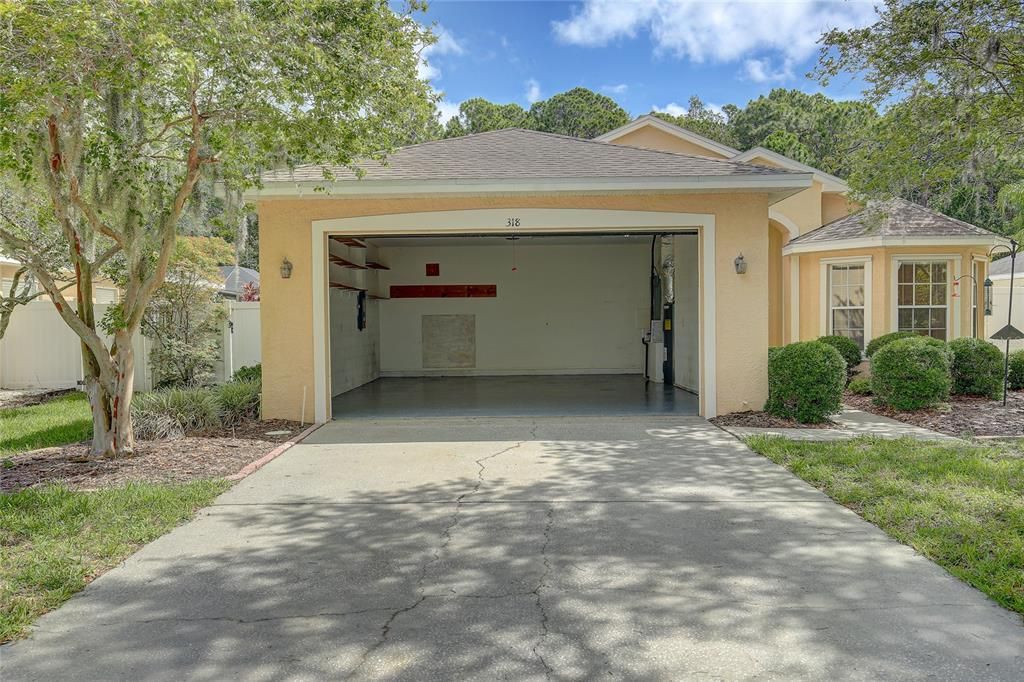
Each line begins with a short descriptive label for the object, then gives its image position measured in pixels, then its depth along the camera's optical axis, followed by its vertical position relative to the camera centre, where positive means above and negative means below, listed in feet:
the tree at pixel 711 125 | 132.46 +37.40
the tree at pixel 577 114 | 139.51 +42.37
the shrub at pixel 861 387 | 39.65 -3.66
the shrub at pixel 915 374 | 32.60 -2.43
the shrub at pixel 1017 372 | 40.27 -2.94
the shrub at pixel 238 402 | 32.22 -3.45
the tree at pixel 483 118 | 139.54 +41.46
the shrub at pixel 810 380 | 30.04 -2.48
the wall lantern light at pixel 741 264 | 32.17 +2.58
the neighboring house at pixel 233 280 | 73.44 +5.69
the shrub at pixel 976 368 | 36.65 -2.48
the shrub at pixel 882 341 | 40.27 -1.15
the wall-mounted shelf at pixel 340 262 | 42.37 +3.93
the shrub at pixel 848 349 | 42.55 -1.67
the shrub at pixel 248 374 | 39.95 -2.62
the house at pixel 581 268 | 32.14 +3.64
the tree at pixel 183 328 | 39.58 +0.00
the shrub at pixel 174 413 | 28.43 -3.52
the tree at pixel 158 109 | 18.31 +6.74
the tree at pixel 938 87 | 27.48 +9.68
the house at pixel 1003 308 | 65.57 +1.07
